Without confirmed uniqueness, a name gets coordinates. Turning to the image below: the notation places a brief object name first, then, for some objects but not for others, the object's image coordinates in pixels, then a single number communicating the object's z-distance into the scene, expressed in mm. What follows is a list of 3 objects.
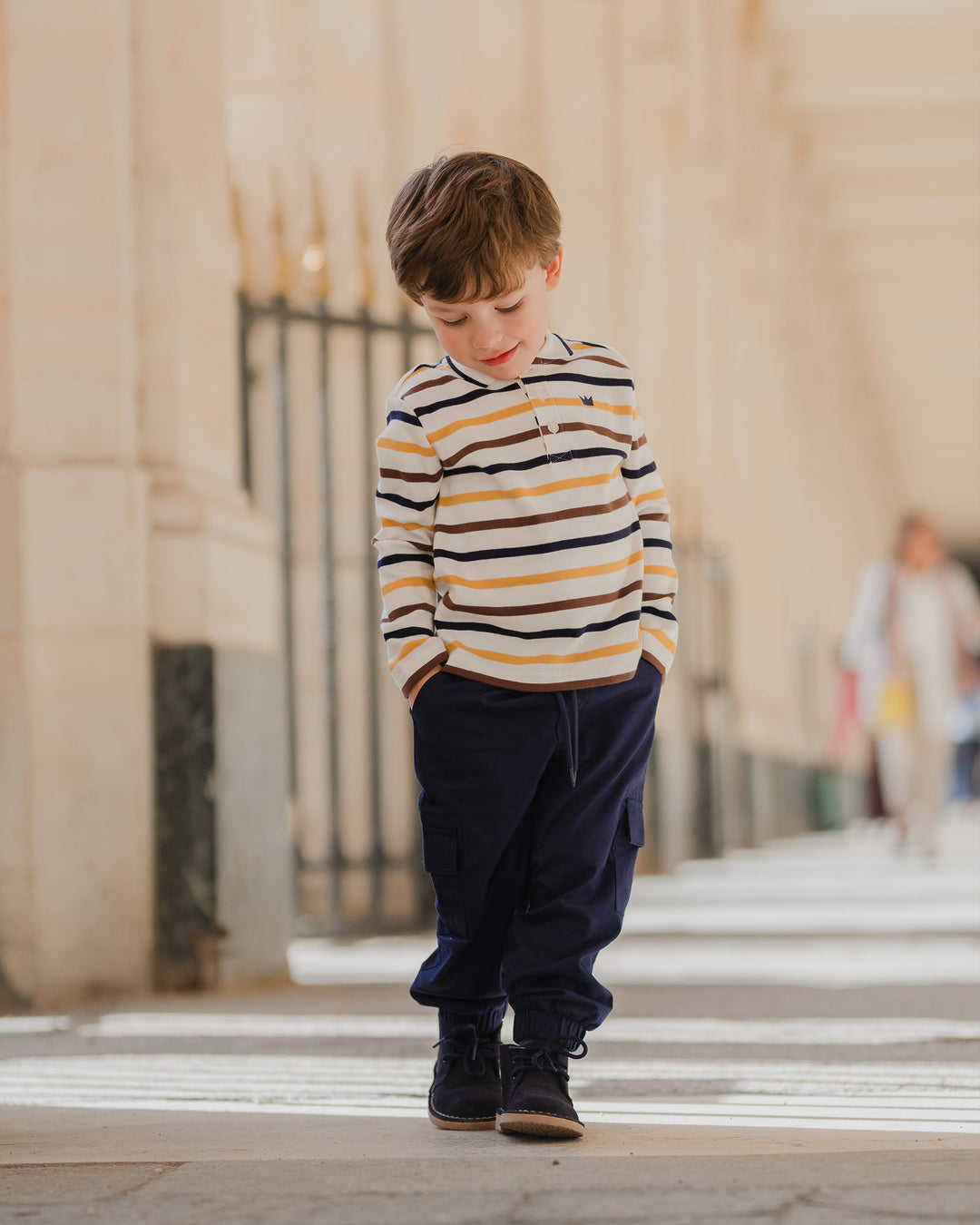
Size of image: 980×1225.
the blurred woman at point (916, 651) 18022
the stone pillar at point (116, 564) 8133
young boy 4894
